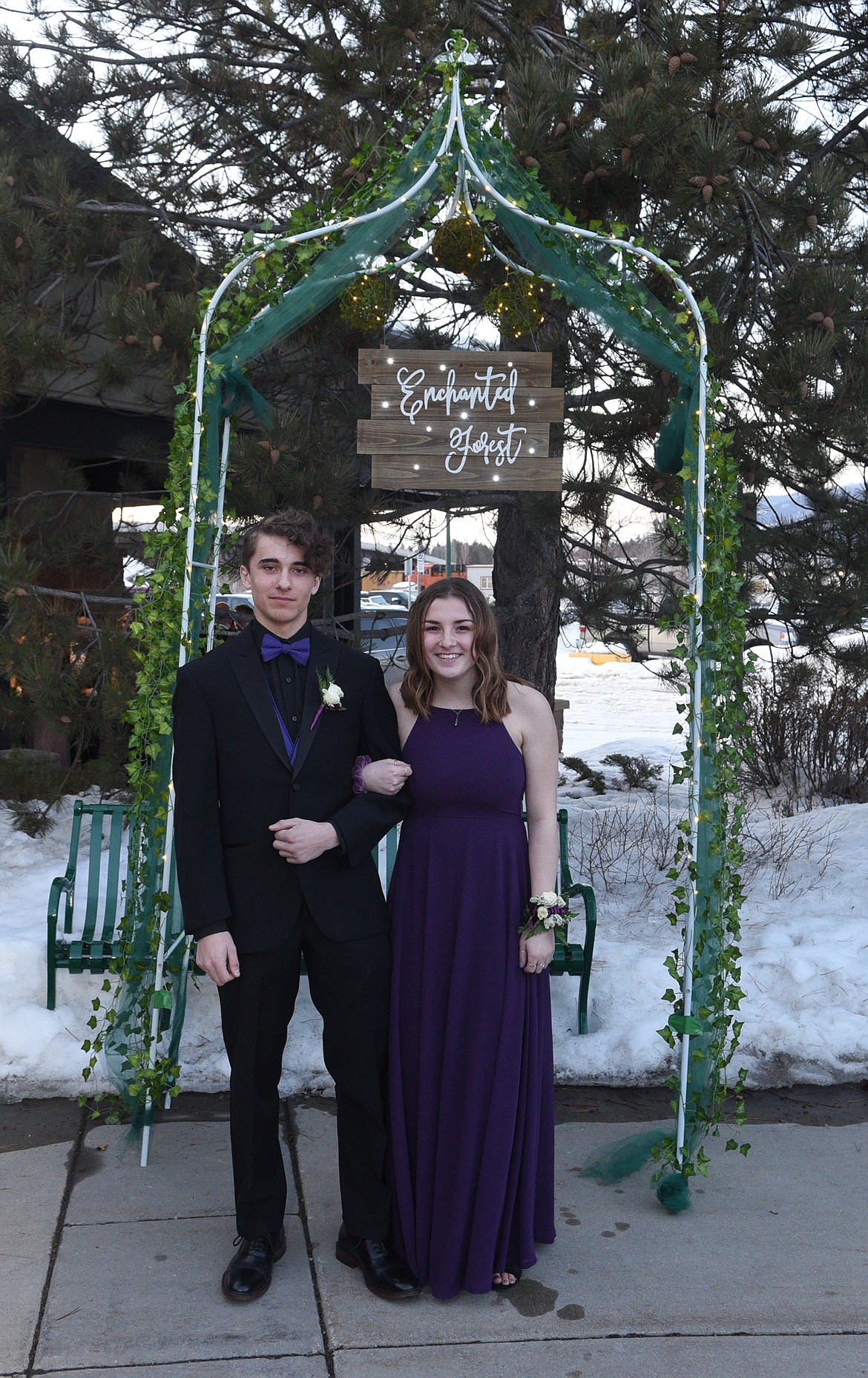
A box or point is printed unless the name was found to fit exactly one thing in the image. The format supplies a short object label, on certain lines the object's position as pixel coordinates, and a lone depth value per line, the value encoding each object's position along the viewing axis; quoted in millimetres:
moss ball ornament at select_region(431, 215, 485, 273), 4156
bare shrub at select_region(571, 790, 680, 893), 6066
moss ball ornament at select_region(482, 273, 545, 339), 4371
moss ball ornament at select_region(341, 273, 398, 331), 4168
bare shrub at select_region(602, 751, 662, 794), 8953
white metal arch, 3445
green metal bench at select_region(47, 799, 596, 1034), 4141
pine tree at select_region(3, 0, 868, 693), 4297
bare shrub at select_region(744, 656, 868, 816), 8719
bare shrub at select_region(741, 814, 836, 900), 5867
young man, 2824
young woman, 2842
